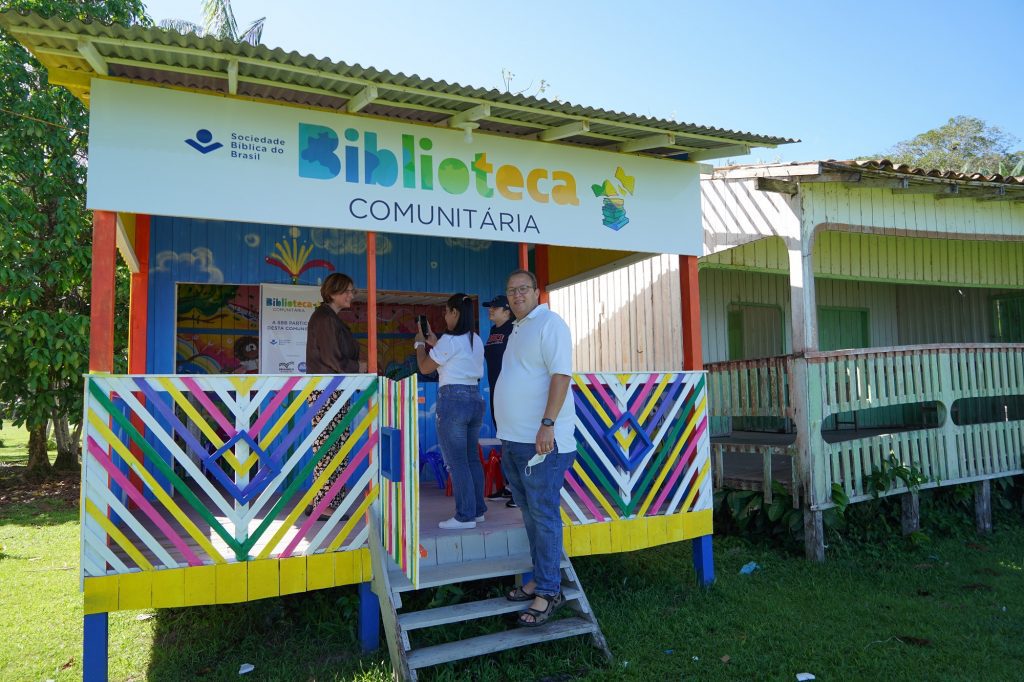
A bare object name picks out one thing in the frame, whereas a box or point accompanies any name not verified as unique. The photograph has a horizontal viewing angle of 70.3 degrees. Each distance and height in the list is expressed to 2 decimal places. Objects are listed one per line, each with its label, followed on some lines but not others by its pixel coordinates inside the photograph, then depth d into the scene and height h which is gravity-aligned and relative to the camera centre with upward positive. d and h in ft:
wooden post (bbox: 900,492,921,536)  24.66 -4.87
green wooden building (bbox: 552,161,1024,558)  23.50 +2.03
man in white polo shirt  13.25 -0.79
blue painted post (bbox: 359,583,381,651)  15.21 -5.01
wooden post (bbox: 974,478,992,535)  26.86 -5.16
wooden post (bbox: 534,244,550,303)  27.53 +4.15
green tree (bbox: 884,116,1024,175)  98.92 +31.31
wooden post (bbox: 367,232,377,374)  16.03 +1.61
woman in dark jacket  16.96 +0.73
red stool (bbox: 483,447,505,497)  21.09 -2.89
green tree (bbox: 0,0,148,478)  32.78 +7.14
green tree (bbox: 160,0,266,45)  56.75 +28.39
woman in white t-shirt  16.43 -0.70
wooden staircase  13.14 -4.53
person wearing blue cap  17.48 +1.07
